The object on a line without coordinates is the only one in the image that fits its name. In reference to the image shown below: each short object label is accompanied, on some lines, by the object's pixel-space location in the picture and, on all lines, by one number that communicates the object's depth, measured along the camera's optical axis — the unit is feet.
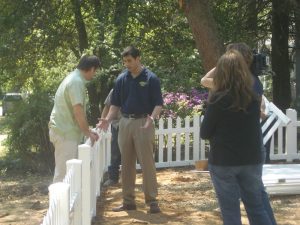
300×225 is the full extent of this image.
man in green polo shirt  27.42
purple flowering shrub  51.25
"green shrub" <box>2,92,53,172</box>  47.28
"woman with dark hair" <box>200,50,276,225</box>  19.55
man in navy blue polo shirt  29.57
